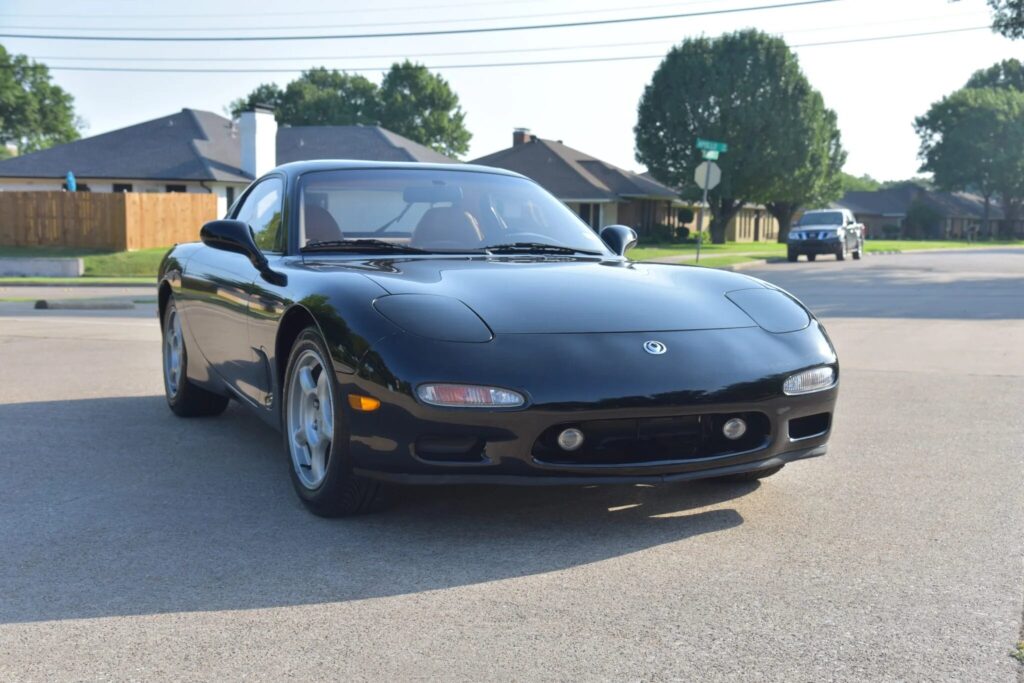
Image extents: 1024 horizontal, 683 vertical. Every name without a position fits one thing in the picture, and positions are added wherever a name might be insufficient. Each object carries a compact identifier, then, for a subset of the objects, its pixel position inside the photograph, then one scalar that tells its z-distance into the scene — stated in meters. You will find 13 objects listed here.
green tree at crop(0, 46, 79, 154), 80.12
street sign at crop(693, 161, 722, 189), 26.95
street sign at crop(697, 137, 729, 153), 25.14
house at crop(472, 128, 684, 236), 59.28
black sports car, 3.98
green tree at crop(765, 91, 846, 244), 59.50
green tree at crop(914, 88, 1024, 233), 103.81
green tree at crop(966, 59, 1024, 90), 124.69
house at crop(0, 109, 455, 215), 45.56
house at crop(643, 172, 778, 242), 78.00
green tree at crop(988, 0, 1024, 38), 33.38
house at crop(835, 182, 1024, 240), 107.44
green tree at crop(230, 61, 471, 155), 89.44
